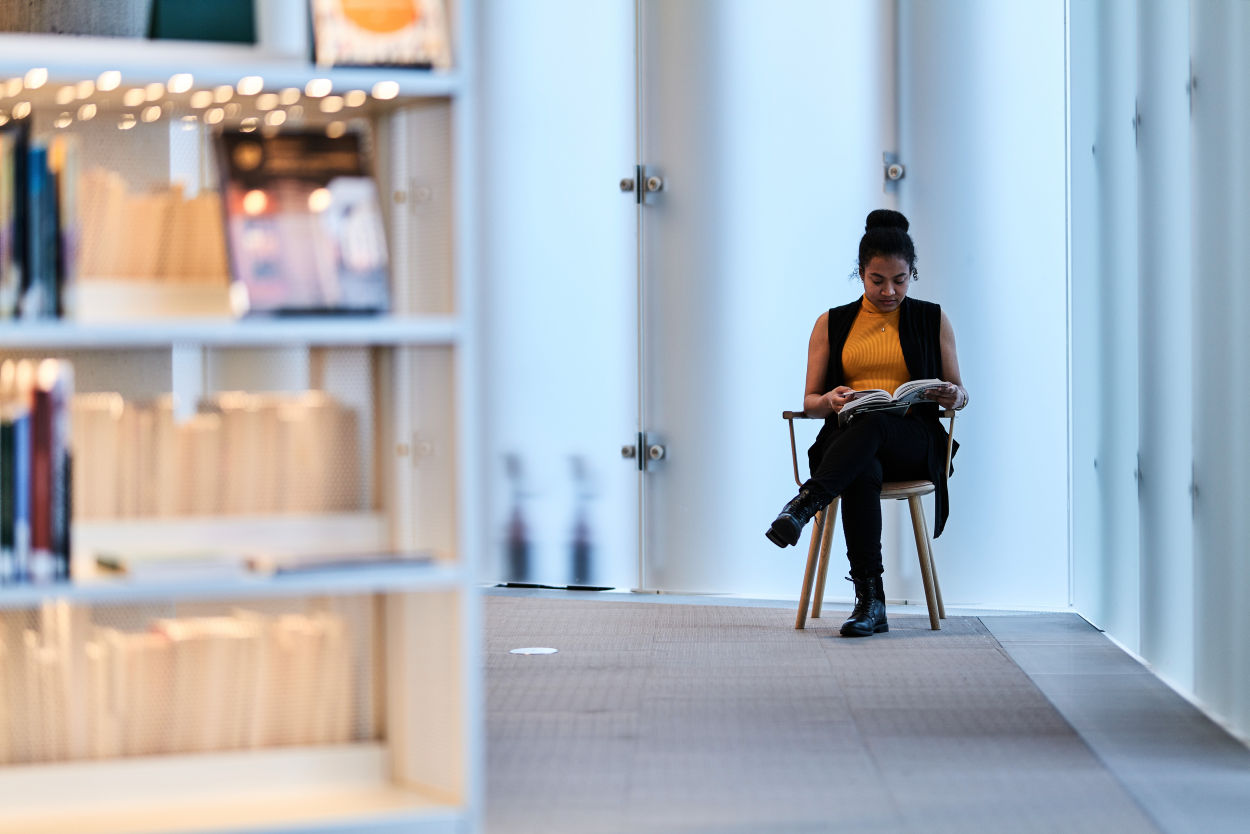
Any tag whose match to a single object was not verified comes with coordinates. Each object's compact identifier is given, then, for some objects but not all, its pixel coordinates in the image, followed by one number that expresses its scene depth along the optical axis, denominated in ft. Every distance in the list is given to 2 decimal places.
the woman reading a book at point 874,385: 28.19
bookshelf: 14.89
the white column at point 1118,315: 27.37
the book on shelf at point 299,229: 14.61
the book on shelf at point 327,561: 14.80
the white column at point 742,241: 33.88
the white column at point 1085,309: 30.40
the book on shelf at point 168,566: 14.35
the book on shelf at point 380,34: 14.83
